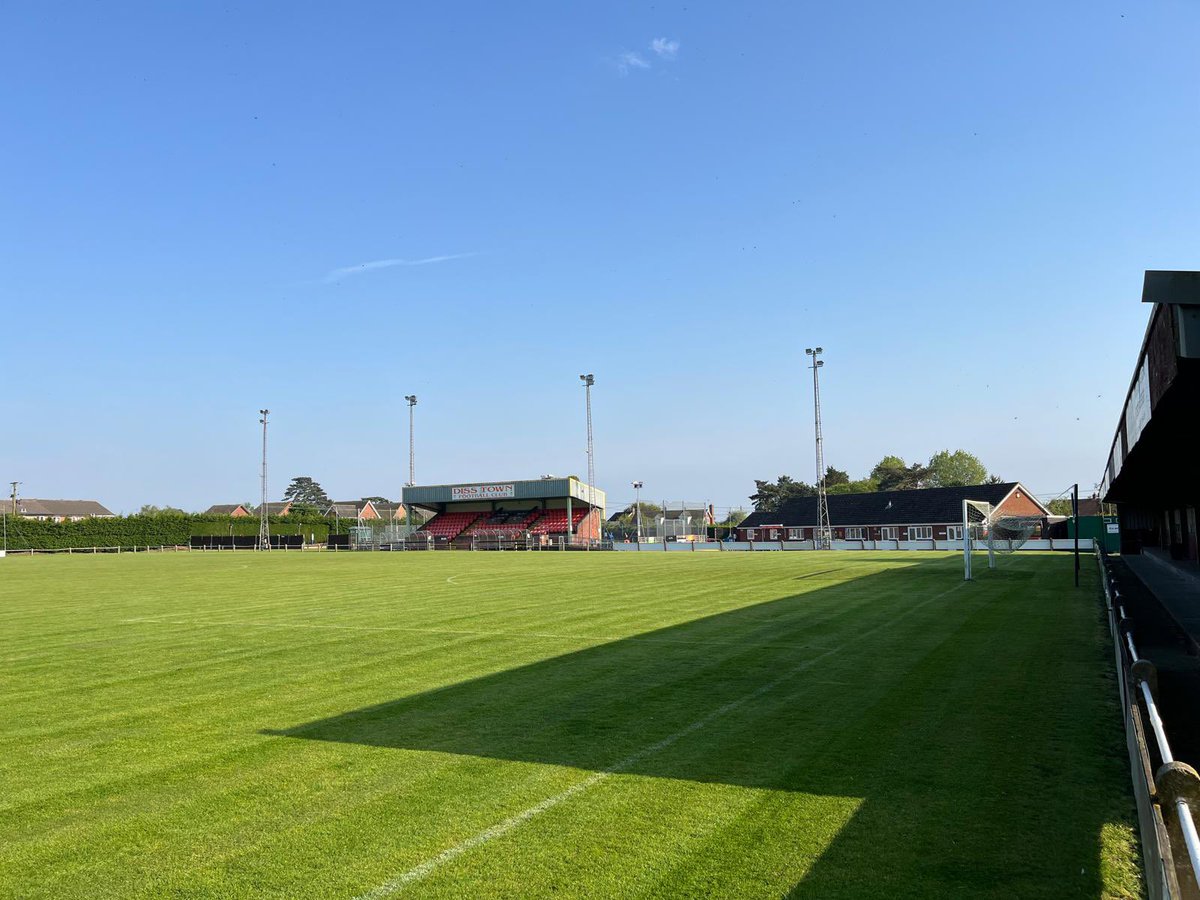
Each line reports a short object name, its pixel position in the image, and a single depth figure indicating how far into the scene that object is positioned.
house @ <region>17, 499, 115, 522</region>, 139.12
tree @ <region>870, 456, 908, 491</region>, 130.25
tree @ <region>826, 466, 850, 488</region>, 130.88
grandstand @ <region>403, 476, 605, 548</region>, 75.00
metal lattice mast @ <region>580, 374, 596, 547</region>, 76.25
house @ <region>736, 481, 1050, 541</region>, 77.81
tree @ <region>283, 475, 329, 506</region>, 197.98
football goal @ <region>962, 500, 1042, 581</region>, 33.04
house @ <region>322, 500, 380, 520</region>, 160.62
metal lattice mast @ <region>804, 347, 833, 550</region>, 61.41
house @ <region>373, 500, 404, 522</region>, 166.14
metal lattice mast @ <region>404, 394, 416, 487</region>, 83.00
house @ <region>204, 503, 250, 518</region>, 160.00
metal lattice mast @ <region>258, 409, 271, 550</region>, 82.92
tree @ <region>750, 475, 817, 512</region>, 133.38
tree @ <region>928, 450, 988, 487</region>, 140.12
